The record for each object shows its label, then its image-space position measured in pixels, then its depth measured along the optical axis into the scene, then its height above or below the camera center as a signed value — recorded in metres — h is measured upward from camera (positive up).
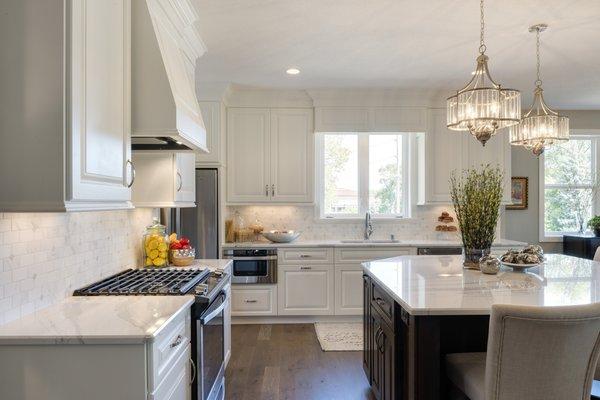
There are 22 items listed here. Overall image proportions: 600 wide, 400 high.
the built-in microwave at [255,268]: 4.35 -0.77
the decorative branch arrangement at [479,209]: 2.45 -0.07
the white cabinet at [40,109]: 1.32 +0.30
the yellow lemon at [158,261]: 2.79 -0.45
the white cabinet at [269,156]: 4.61 +0.49
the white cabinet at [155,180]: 2.65 +0.12
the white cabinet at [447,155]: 4.78 +0.52
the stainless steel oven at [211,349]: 1.99 -0.86
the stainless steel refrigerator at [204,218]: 4.17 -0.22
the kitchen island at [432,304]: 1.74 -0.49
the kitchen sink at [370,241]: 4.80 -0.53
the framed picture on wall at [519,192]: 5.45 +0.08
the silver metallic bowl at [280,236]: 4.50 -0.44
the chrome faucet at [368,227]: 4.91 -0.36
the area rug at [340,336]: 3.67 -1.38
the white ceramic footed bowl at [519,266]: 2.50 -0.43
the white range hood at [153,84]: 1.89 +0.55
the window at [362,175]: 5.10 +0.29
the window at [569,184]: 5.53 +0.19
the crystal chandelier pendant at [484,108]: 2.32 +0.53
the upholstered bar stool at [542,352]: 1.41 -0.57
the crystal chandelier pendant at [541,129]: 2.99 +0.53
